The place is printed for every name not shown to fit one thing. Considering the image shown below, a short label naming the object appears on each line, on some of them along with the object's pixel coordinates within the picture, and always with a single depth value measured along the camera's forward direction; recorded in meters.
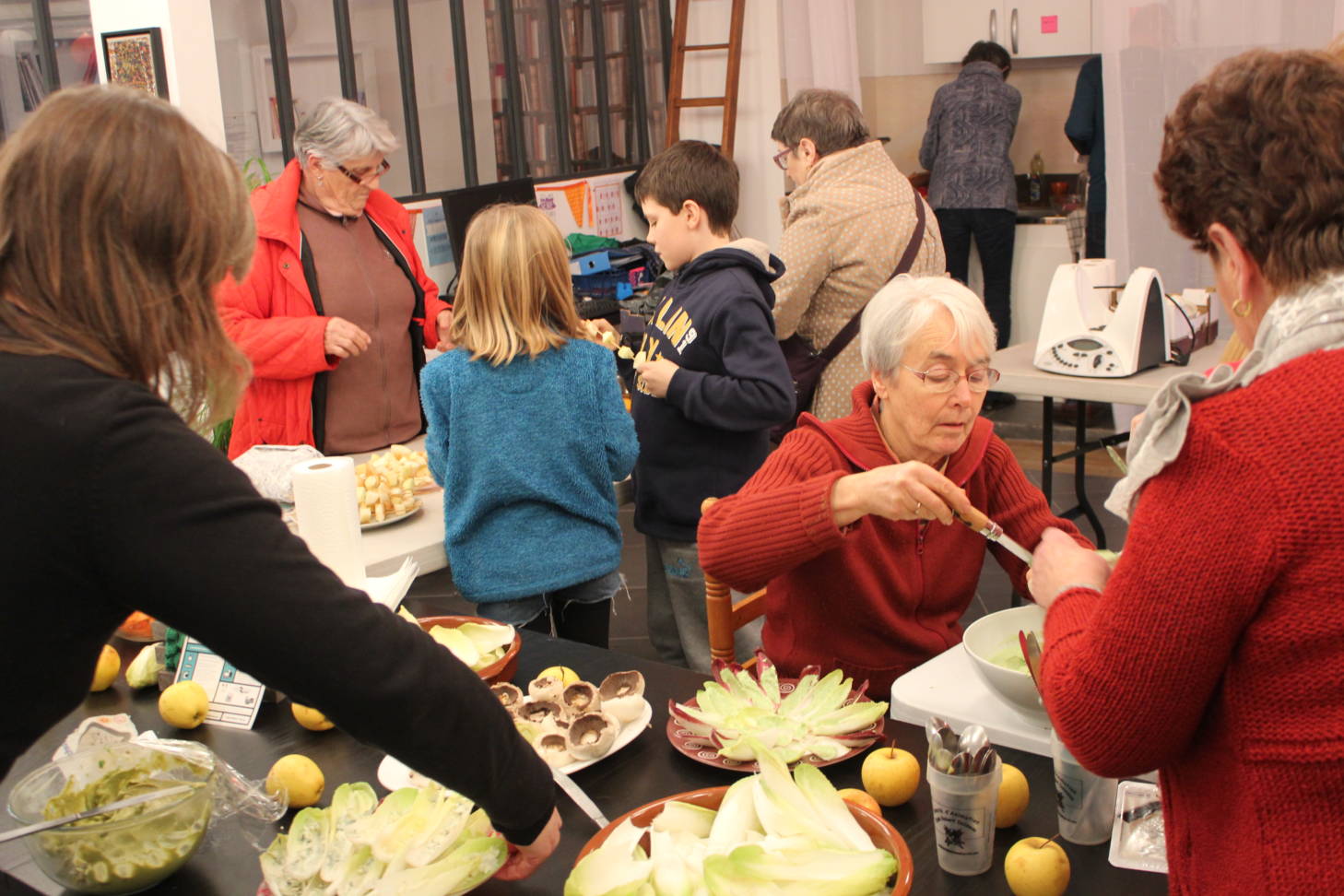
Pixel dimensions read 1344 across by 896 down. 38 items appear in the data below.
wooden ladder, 6.66
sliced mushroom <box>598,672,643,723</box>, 1.66
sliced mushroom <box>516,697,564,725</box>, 1.66
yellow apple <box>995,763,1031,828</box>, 1.39
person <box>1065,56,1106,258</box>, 5.99
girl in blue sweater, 2.53
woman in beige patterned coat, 3.50
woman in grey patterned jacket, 6.50
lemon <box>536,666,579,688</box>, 1.80
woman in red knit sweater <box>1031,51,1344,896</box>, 0.97
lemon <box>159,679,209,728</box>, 1.78
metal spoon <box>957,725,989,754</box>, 1.30
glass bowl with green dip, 1.34
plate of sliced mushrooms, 1.59
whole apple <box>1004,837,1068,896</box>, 1.24
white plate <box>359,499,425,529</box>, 2.63
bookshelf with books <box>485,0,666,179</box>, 6.62
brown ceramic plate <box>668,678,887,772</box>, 1.54
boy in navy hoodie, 2.79
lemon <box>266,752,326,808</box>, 1.53
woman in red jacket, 3.00
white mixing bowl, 1.59
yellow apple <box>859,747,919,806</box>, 1.43
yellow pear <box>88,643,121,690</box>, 1.94
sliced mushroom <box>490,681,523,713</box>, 1.72
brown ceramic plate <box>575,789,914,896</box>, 1.20
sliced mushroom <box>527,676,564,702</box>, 1.72
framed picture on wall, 4.44
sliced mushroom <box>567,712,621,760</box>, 1.59
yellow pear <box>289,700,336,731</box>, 1.73
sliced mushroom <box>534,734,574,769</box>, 1.59
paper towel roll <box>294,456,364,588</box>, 1.81
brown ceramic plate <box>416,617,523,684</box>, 1.85
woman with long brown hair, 0.98
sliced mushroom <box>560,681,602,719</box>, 1.67
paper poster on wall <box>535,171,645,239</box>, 6.53
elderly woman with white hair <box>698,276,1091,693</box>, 2.02
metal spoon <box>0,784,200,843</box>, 1.27
